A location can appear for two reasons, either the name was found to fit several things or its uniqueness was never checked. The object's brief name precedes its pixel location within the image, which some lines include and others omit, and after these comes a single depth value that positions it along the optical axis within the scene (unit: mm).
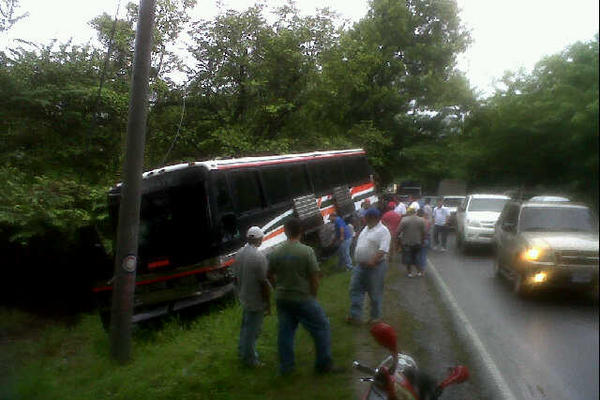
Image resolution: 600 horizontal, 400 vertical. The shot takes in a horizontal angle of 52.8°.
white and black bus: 9023
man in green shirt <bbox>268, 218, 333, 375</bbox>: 5234
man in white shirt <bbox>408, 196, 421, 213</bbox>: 9590
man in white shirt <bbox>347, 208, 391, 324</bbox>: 6562
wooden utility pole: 6504
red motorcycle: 2816
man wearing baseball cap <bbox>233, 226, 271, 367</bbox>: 5801
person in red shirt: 10609
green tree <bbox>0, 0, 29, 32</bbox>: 10633
